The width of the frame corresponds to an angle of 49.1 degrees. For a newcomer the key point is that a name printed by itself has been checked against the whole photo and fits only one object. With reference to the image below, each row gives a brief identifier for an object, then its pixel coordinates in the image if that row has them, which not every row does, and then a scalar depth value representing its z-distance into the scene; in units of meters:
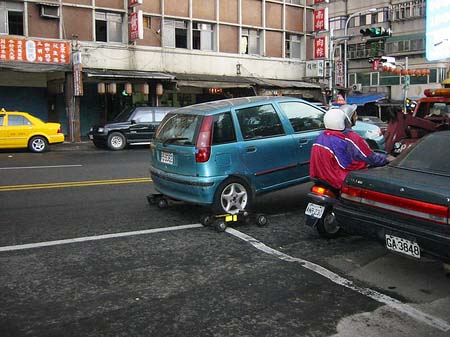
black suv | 19.95
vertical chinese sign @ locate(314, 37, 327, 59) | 29.38
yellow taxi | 17.95
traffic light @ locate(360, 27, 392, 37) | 23.88
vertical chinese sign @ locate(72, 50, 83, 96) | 21.62
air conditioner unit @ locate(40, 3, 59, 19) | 22.05
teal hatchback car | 6.70
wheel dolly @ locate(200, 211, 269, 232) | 6.53
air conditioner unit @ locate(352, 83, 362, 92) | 52.53
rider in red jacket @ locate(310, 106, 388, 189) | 5.89
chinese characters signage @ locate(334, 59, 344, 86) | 30.77
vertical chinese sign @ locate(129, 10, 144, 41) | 23.11
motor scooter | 5.91
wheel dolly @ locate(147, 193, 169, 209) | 7.95
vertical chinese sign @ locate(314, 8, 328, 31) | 28.98
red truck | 10.13
